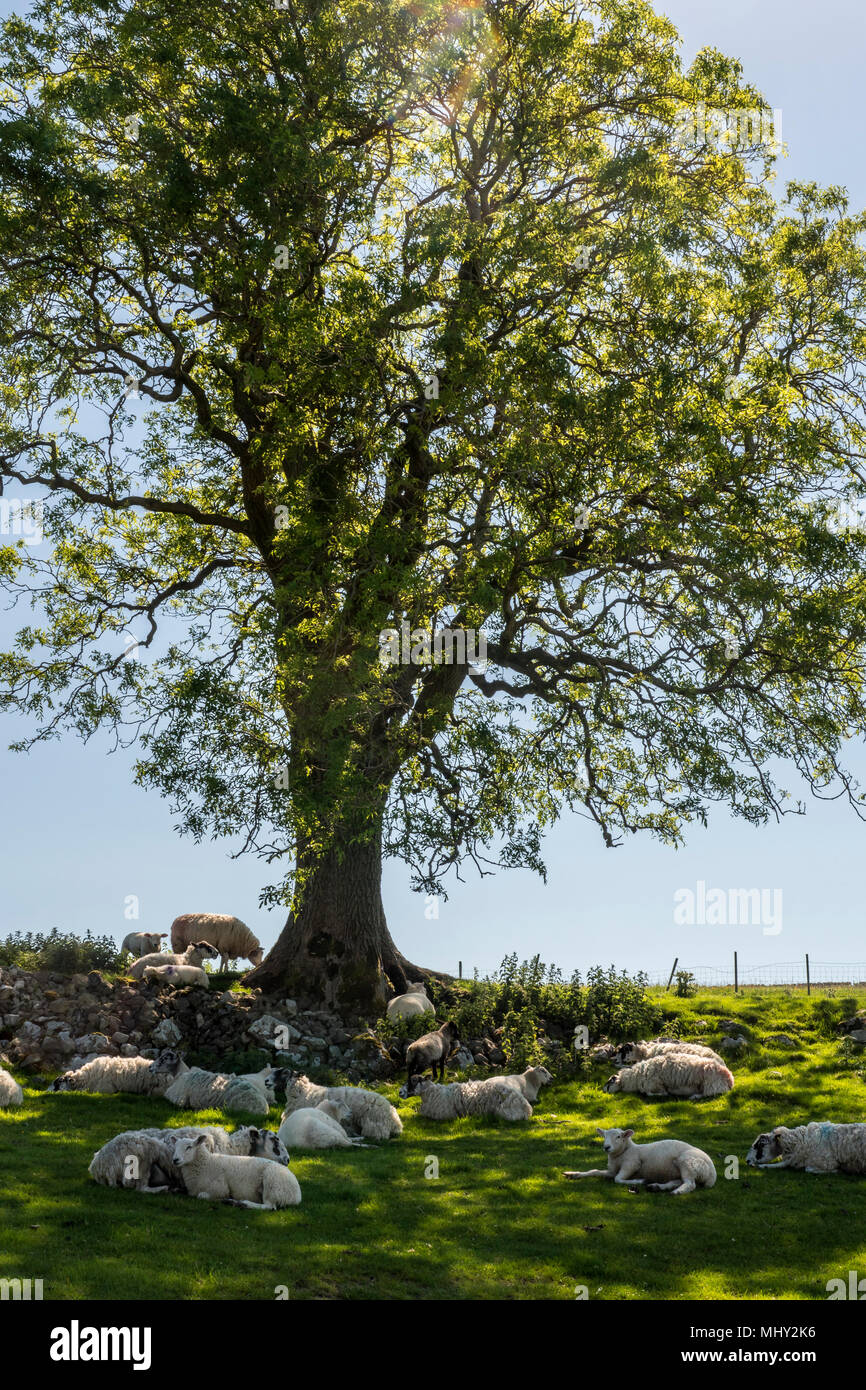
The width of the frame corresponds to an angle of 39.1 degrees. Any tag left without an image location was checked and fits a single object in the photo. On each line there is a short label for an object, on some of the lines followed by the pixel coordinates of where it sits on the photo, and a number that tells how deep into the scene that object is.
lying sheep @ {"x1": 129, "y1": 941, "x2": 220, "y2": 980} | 24.08
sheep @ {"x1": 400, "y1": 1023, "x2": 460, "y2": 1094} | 19.09
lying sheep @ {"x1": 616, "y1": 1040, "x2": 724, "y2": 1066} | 18.73
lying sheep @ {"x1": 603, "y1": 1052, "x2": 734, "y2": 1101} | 17.92
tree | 19.38
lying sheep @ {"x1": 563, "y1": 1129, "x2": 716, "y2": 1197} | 13.45
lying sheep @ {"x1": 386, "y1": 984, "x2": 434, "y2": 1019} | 22.06
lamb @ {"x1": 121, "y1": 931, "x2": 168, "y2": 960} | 28.12
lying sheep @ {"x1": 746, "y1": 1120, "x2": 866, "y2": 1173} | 14.12
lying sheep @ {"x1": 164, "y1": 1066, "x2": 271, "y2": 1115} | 16.02
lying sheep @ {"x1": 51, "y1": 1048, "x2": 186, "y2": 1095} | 17.25
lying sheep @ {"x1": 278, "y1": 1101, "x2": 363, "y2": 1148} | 14.36
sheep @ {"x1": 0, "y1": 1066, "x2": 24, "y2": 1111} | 15.87
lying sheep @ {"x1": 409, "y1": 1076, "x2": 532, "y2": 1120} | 17.00
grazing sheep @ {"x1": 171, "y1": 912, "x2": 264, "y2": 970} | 28.34
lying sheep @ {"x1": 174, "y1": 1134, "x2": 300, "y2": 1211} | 11.79
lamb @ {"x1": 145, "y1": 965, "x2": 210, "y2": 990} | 23.09
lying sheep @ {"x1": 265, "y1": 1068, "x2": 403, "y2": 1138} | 15.47
